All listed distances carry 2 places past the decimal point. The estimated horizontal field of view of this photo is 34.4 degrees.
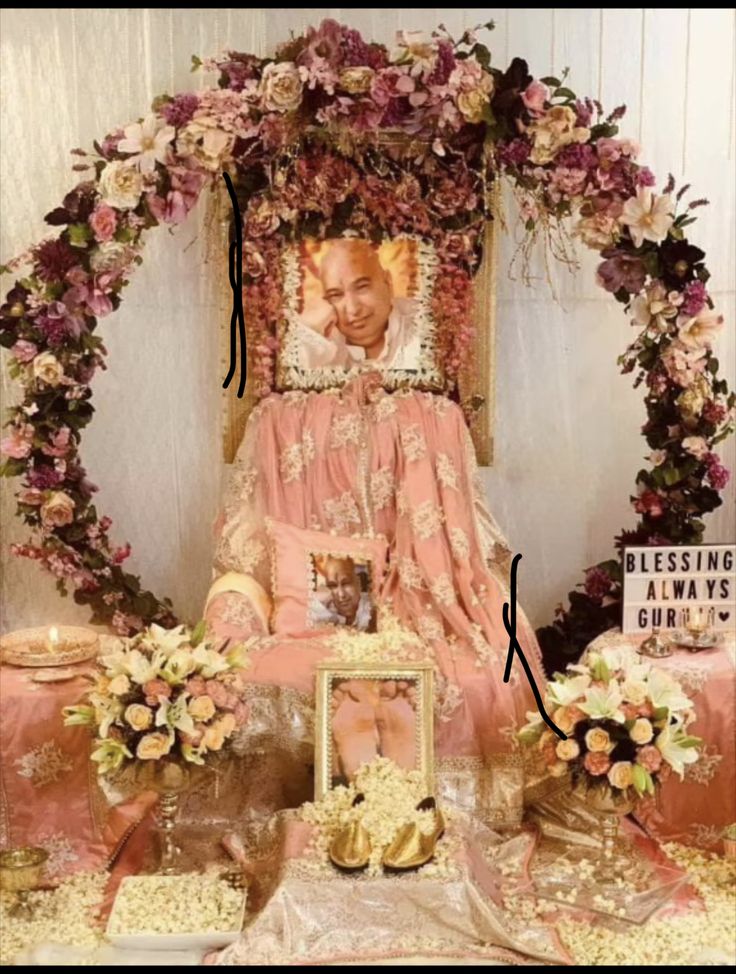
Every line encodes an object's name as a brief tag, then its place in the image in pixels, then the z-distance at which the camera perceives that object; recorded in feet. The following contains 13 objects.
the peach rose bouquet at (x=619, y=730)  9.92
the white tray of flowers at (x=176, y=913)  9.45
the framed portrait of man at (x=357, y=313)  13.52
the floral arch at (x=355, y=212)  12.00
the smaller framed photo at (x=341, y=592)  12.66
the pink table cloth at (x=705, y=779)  11.31
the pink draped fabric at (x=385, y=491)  12.88
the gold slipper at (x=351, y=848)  9.57
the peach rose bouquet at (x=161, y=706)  9.95
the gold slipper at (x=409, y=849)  9.57
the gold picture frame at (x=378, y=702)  10.82
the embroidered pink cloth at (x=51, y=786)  11.07
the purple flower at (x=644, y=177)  12.21
